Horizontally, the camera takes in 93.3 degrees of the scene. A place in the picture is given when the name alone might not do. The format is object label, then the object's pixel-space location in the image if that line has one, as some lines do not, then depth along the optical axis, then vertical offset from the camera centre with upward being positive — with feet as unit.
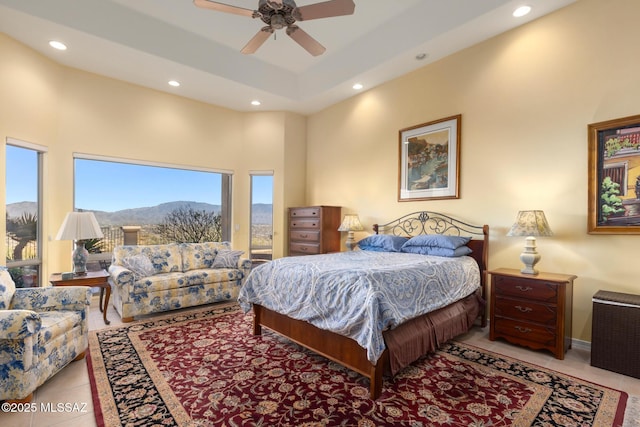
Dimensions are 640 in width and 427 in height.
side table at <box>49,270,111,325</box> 11.35 -2.82
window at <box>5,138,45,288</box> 13.03 -0.20
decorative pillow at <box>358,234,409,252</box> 13.88 -1.52
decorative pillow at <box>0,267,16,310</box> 8.14 -2.29
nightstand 9.39 -3.20
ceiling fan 9.30 +6.33
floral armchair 6.57 -3.09
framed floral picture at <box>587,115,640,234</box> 9.25 +1.16
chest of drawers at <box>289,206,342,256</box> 18.10 -1.22
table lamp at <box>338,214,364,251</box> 16.79 -0.89
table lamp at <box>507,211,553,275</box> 10.07 -0.62
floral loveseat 12.66 -3.09
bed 7.45 -2.63
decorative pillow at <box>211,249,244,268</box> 15.79 -2.65
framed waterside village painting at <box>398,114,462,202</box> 13.71 +2.45
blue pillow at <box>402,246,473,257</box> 11.66 -1.59
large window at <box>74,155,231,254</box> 16.63 +0.47
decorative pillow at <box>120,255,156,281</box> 13.28 -2.54
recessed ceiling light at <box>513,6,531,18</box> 10.78 +7.28
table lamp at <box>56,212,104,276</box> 12.05 -0.96
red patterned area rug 6.54 -4.51
